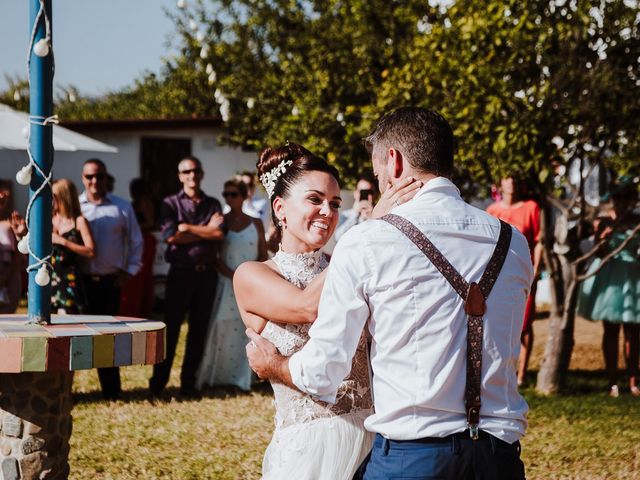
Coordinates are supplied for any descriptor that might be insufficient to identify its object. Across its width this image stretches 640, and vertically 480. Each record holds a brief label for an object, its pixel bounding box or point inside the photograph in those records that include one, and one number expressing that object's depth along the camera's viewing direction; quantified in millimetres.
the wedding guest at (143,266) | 11289
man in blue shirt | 8602
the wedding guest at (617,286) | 8867
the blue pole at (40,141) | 3943
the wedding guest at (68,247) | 8367
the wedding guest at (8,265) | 8094
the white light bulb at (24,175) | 3836
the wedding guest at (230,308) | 9242
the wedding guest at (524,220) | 9047
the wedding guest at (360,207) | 8891
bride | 3188
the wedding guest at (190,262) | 8781
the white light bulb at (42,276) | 3900
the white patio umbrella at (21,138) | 12680
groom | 2521
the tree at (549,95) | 8109
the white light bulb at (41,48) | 3869
